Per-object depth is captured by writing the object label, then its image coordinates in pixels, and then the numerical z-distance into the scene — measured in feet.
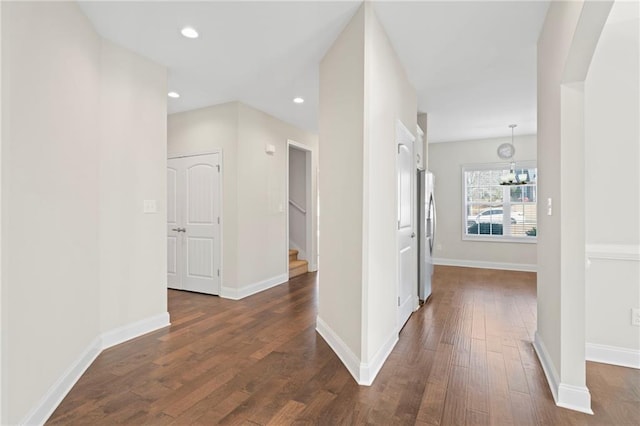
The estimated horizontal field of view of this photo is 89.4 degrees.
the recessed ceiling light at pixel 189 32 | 8.64
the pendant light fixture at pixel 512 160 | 20.20
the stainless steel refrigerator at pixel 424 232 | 13.75
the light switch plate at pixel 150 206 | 10.29
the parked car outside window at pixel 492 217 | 21.81
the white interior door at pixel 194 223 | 14.87
